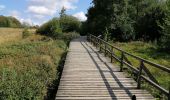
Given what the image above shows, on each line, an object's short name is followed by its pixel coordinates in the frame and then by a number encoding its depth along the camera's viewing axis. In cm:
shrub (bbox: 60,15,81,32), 2185
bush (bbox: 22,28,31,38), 2069
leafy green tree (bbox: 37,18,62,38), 1639
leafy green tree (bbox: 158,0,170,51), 1279
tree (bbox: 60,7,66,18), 2179
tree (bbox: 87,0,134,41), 1569
